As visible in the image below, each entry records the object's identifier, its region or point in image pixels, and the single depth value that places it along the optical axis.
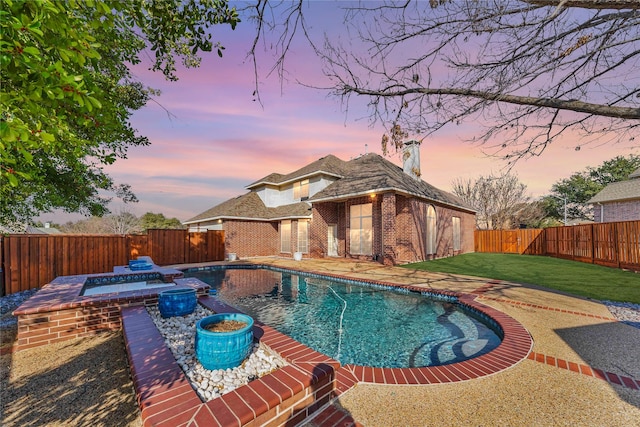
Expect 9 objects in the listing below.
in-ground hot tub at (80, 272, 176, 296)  7.20
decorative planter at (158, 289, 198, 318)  4.95
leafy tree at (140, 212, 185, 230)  37.81
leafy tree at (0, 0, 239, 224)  1.61
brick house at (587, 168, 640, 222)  19.86
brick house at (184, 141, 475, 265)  14.28
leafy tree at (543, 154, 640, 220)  34.41
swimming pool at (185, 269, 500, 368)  4.62
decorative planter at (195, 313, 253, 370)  3.07
